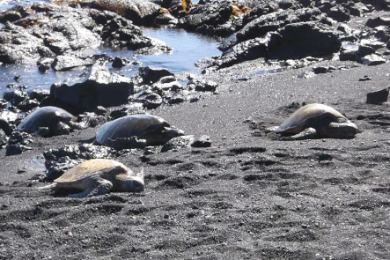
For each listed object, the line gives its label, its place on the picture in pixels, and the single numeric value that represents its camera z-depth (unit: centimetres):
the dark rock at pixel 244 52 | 2427
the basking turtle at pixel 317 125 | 1179
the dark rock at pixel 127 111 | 1684
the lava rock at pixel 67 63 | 2575
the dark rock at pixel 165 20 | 4112
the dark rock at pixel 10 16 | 3759
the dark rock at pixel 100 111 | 1747
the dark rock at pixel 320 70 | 1971
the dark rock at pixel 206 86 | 1908
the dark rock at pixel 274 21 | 2856
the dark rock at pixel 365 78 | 1755
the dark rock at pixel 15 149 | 1405
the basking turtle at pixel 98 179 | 942
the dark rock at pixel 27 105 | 1903
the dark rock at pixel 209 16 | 3850
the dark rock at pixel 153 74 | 2185
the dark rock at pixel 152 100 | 1770
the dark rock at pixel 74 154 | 1191
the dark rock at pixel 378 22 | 3050
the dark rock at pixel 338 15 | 3369
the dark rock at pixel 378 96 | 1430
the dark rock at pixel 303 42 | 2431
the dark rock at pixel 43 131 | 1545
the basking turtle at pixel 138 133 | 1316
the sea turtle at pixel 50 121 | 1568
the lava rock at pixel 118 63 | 2605
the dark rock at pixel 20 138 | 1470
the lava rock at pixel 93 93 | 1850
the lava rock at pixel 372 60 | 2042
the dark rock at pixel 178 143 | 1238
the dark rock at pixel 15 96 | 1975
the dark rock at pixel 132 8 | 4066
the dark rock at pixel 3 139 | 1513
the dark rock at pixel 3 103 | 1938
